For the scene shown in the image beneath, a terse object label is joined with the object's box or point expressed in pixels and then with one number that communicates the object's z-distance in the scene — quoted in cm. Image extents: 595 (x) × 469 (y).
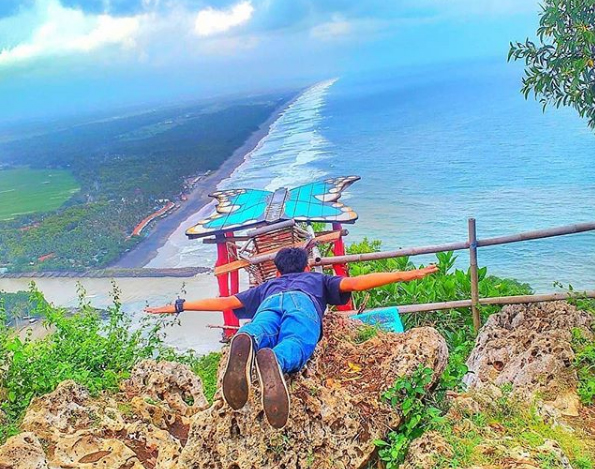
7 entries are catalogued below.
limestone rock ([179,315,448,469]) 268
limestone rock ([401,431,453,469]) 251
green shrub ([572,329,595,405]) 362
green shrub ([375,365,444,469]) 271
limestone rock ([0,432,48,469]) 293
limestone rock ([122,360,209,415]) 426
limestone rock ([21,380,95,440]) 354
